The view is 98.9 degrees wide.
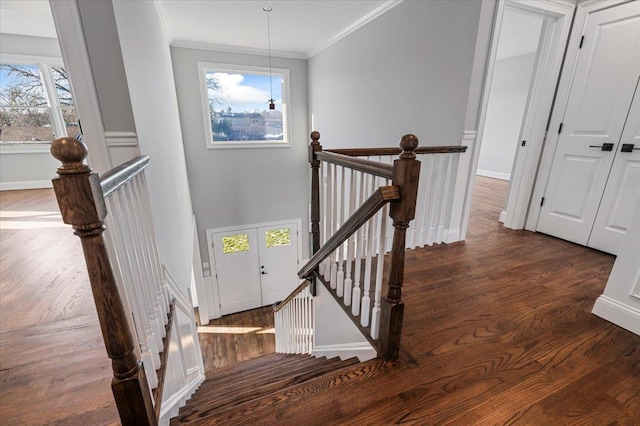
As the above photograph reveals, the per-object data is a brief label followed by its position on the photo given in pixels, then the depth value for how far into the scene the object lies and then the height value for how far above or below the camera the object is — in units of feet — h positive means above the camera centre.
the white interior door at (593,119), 7.34 +0.26
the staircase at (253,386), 3.93 -5.04
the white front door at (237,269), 18.72 -9.71
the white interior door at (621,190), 7.28 -1.64
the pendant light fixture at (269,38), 11.01 +4.44
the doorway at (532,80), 7.78 +1.42
